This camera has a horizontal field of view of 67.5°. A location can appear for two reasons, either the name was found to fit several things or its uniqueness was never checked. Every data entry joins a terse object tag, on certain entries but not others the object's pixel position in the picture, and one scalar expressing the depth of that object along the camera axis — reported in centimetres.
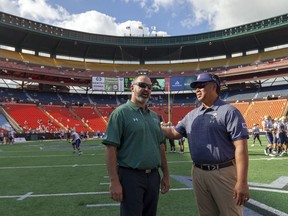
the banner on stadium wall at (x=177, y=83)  3797
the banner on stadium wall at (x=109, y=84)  3701
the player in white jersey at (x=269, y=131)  1055
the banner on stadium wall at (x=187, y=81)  3758
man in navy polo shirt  229
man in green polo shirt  227
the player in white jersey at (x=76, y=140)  1262
